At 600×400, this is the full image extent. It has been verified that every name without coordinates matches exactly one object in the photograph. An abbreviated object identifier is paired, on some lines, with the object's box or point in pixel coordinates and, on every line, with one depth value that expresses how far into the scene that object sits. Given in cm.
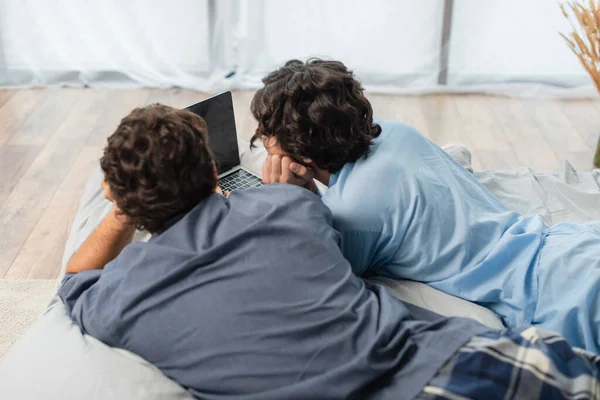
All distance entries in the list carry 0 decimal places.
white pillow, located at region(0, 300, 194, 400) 134
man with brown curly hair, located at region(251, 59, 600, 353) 166
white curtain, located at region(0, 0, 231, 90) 377
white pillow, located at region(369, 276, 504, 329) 167
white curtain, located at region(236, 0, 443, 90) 377
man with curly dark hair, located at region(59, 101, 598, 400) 126
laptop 215
